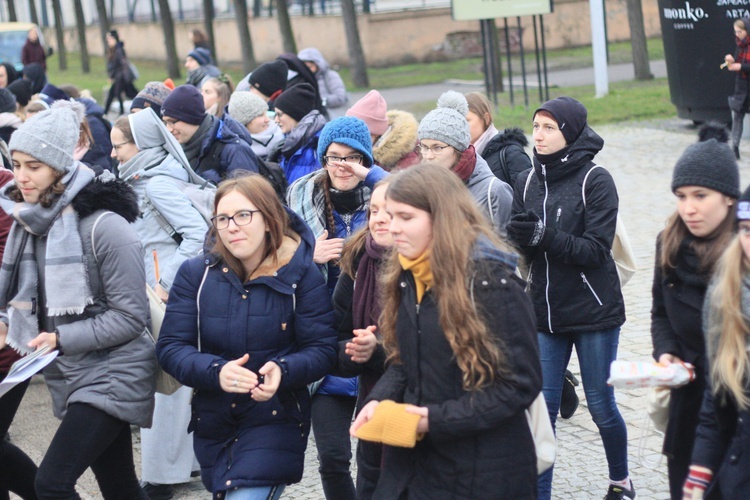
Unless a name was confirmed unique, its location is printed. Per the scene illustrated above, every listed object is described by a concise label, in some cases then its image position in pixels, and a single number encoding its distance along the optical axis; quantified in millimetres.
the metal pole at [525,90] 19453
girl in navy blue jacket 4047
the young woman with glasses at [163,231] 5883
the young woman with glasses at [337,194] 4773
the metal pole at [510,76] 19547
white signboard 18694
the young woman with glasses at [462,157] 5180
